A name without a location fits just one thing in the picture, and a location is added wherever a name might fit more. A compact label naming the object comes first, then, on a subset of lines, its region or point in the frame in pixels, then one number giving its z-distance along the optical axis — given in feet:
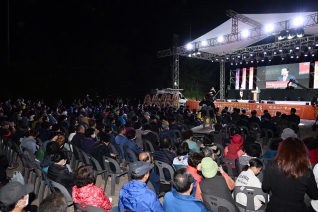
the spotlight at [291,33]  36.81
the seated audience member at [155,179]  12.65
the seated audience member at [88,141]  16.39
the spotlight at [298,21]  36.19
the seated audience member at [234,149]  13.71
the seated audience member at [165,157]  12.74
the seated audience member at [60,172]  10.87
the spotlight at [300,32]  35.76
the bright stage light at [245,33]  45.42
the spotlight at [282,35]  37.83
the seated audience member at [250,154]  11.30
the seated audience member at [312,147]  12.97
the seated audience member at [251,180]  9.01
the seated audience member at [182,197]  6.60
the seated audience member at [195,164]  10.03
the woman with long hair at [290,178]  7.17
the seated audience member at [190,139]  15.23
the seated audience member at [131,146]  15.97
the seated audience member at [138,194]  7.50
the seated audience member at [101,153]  14.65
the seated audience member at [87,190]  8.63
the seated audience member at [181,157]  12.06
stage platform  43.85
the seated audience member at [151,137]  18.09
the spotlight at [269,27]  41.06
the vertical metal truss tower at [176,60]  61.62
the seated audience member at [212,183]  8.25
